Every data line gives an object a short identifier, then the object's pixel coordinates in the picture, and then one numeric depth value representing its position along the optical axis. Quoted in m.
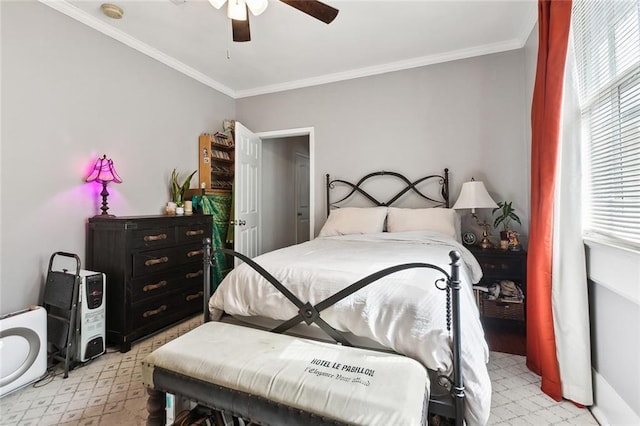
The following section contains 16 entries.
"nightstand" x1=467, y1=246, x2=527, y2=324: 2.58
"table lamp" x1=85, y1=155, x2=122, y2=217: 2.44
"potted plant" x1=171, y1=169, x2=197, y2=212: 3.20
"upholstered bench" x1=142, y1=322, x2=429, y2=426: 0.94
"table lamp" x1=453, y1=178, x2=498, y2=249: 2.74
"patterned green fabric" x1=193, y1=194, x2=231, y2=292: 3.41
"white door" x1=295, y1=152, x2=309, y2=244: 5.57
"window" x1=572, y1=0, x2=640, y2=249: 1.32
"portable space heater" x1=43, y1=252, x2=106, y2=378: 2.06
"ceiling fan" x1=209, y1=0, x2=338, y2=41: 1.83
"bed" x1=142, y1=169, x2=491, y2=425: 1.14
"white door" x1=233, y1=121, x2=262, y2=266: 3.54
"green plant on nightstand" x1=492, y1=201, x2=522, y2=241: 2.79
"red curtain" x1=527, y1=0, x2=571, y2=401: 1.73
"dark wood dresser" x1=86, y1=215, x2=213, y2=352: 2.34
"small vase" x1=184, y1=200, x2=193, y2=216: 3.24
